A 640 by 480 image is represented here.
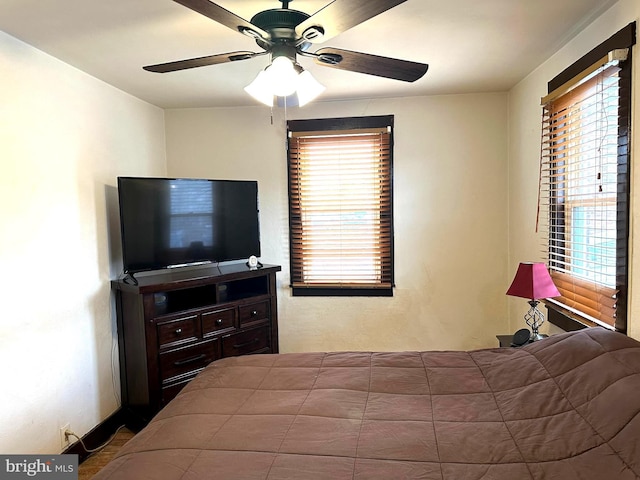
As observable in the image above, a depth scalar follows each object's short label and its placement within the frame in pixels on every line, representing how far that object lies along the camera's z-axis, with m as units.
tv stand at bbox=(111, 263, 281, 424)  2.78
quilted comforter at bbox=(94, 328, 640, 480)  1.24
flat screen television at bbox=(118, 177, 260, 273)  2.87
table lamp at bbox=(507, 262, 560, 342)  2.34
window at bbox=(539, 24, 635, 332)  1.90
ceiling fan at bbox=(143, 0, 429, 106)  1.43
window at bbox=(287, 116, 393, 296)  3.55
